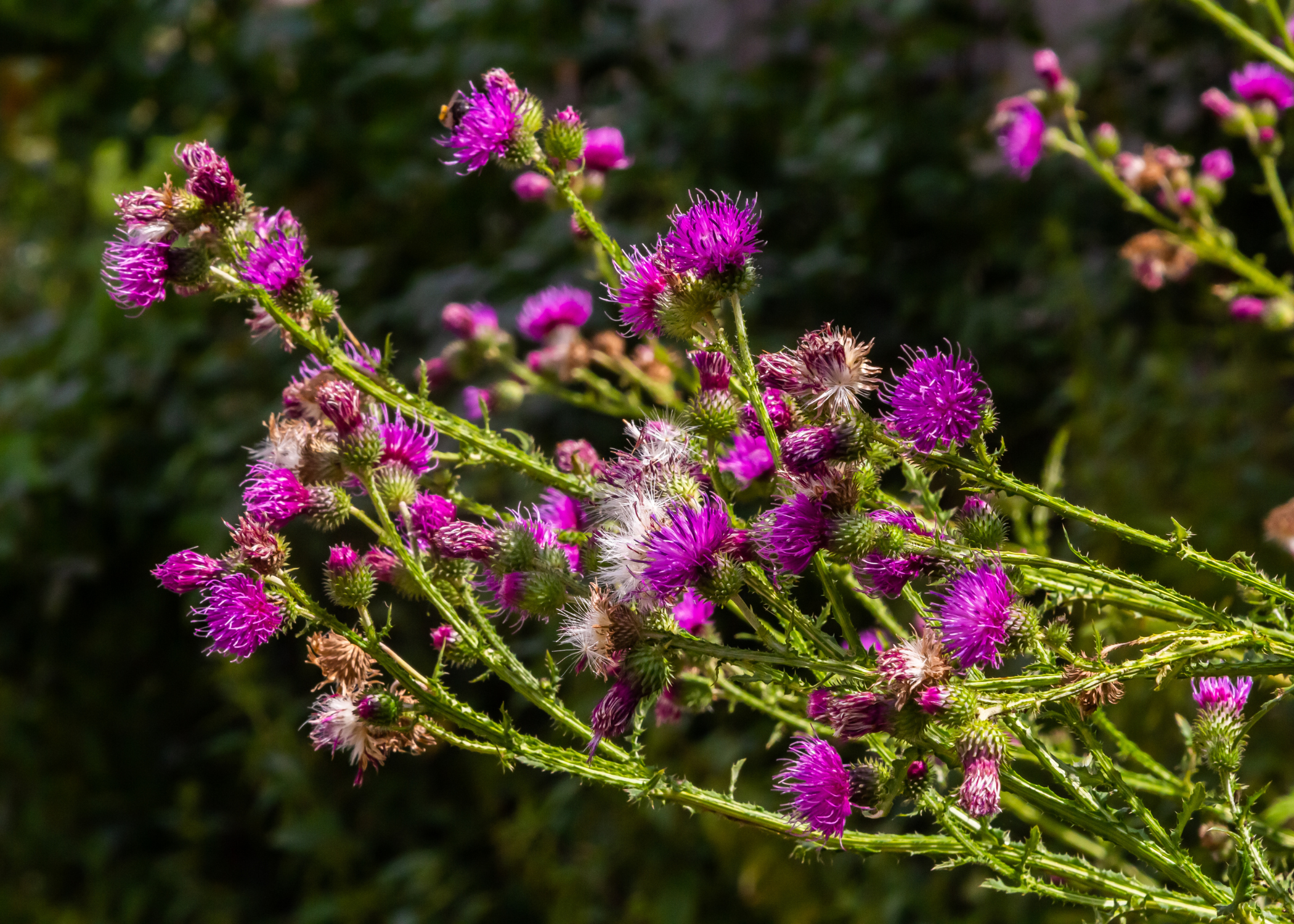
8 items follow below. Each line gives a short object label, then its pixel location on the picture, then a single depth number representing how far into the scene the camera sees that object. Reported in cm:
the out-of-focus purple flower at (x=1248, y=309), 118
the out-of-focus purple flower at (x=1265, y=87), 118
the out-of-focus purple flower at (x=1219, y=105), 119
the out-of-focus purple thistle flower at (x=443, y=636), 92
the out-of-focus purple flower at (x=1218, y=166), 122
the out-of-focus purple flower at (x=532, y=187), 116
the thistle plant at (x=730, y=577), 87
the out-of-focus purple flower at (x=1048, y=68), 121
